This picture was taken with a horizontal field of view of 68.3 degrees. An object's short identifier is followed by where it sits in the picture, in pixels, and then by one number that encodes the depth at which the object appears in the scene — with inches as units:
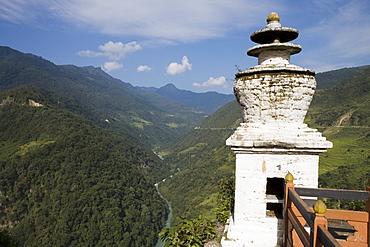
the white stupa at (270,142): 205.8
